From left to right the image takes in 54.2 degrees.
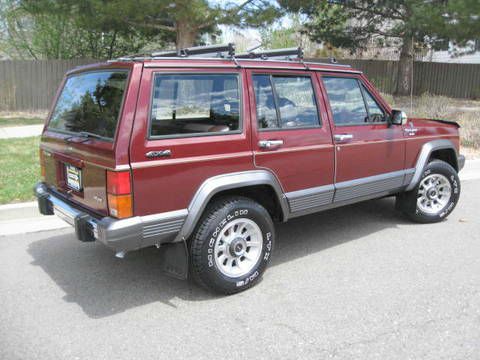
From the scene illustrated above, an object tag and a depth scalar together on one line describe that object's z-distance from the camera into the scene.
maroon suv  3.34
